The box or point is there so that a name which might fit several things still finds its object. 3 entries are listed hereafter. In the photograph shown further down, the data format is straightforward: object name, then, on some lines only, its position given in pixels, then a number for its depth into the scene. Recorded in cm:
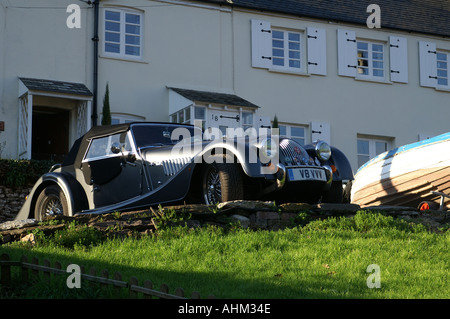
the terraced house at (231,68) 2011
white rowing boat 1434
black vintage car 1030
